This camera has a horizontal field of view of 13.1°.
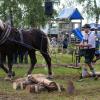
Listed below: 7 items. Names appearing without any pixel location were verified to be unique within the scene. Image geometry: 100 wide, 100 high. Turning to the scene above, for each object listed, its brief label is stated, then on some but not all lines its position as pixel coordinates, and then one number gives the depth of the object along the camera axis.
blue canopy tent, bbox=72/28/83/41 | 20.61
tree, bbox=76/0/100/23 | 33.50
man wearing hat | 13.85
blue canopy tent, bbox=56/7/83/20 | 29.52
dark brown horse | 14.16
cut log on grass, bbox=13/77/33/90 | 11.90
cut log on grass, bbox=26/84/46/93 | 11.27
